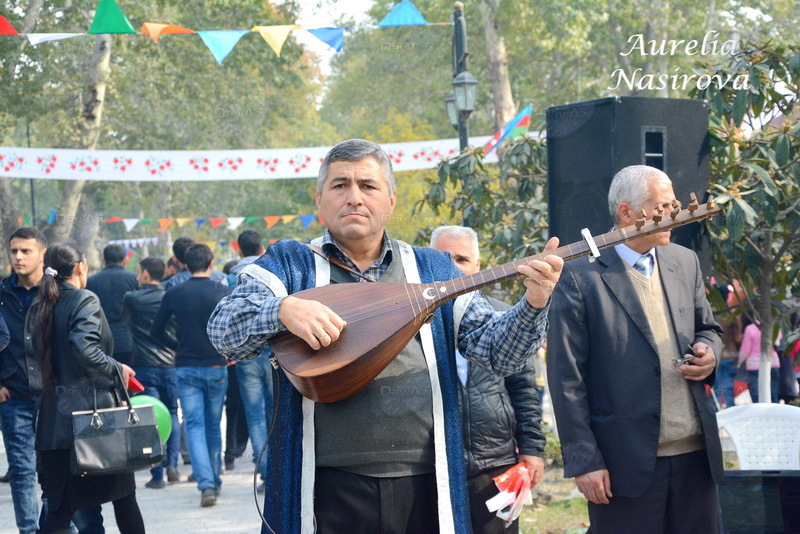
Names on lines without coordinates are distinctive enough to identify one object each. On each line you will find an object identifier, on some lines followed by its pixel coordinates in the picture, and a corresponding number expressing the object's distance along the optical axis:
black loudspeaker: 5.63
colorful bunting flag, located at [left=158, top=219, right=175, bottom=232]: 33.88
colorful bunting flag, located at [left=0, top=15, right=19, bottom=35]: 10.27
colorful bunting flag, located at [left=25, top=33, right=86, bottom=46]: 11.98
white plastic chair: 5.21
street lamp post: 11.80
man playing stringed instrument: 2.68
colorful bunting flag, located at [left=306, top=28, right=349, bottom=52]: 12.50
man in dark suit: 3.83
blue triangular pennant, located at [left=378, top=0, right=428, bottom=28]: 12.62
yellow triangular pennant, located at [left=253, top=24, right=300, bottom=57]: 11.80
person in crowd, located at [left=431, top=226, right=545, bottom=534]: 4.11
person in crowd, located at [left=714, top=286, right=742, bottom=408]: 9.05
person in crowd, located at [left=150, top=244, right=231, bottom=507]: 7.76
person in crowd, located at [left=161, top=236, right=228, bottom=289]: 9.17
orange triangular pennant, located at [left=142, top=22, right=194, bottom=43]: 11.81
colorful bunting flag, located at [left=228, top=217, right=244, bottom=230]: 32.03
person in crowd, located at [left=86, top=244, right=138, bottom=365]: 8.73
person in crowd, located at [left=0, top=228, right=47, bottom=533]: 5.96
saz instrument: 2.53
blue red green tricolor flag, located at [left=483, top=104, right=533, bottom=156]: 12.61
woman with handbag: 5.12
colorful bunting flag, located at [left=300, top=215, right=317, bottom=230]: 28.20
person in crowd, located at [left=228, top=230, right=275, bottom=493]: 8.04
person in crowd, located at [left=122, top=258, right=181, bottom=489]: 8.48
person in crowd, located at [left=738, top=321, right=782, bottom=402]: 8.79
